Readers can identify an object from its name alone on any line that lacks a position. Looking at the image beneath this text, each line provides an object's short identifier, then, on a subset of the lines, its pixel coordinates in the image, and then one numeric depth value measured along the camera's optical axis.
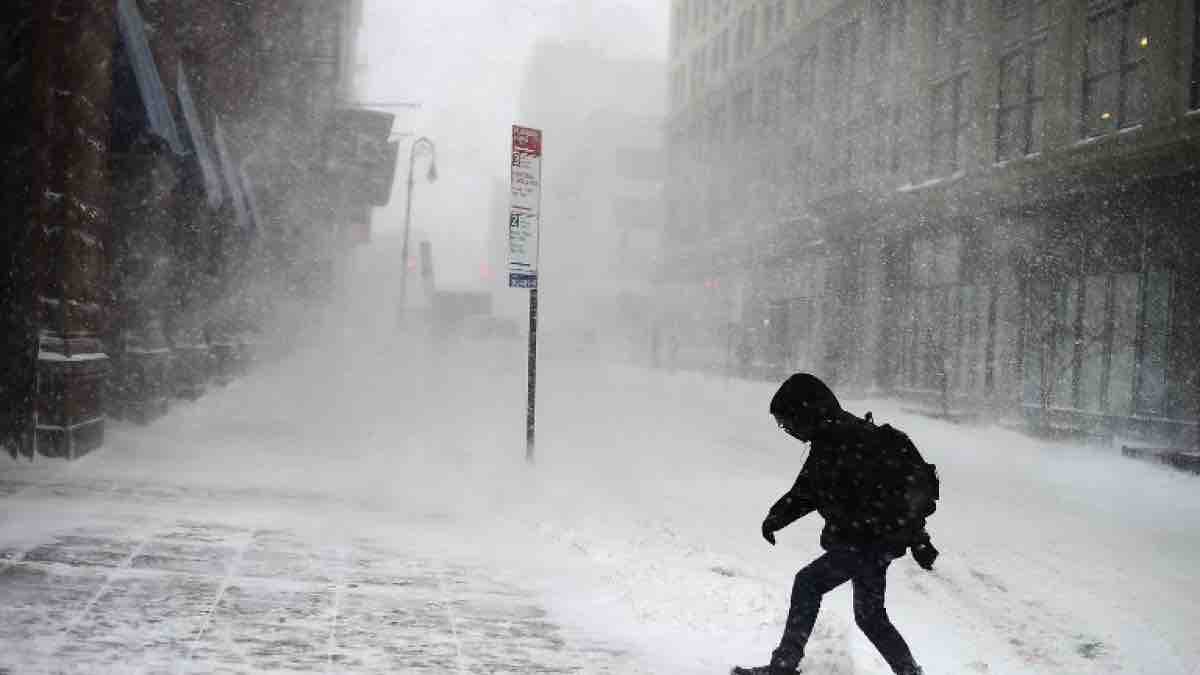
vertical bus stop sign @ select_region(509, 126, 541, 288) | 10.62
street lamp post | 44.19
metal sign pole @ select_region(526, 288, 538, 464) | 10.76
